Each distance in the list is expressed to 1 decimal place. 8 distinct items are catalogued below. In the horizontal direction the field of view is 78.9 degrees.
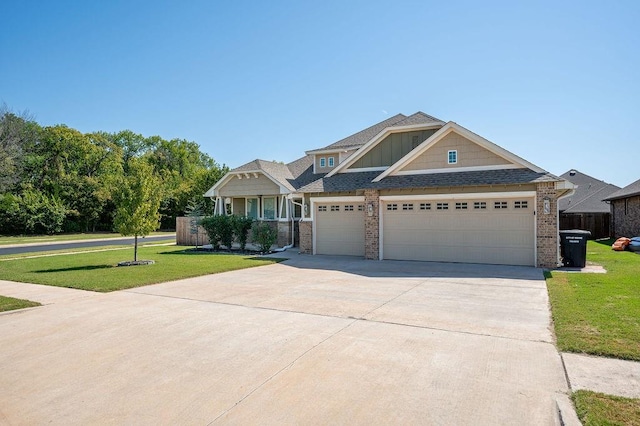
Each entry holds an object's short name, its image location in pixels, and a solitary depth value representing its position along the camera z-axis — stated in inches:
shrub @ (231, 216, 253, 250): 775.7
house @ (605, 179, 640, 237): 881.5
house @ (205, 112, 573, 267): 526.6
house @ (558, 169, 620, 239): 1107.3
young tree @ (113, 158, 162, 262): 565.6
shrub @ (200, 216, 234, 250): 794.8
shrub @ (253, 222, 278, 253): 718.5
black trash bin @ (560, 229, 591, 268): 509.7
